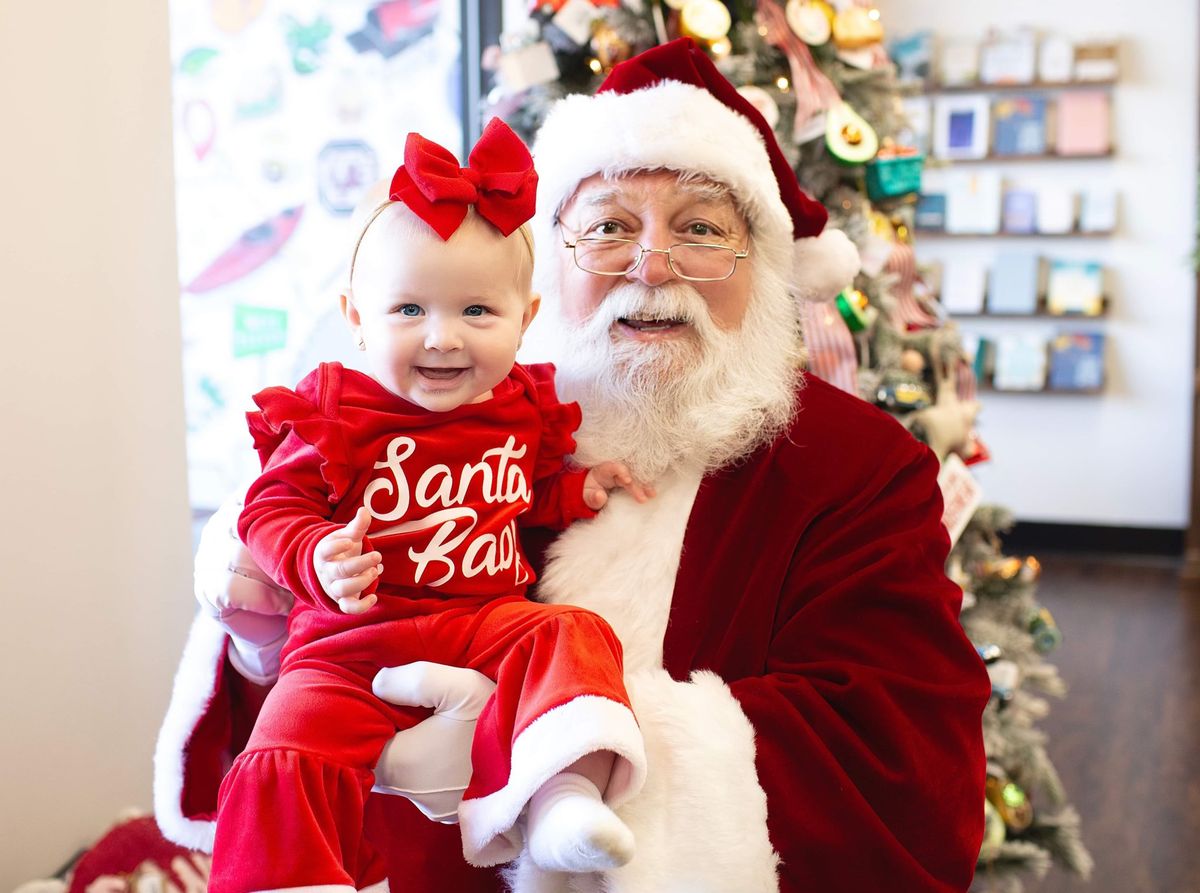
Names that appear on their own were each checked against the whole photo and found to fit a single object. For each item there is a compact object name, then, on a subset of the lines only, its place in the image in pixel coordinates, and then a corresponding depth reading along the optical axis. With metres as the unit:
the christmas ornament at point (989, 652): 2.81
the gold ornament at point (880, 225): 2.88
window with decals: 3.15
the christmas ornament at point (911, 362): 2.87
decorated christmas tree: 2.65
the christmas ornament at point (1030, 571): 3.05
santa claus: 1.40
